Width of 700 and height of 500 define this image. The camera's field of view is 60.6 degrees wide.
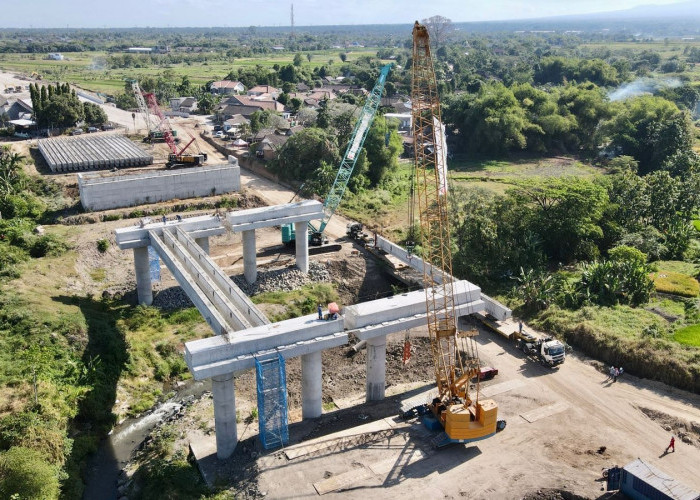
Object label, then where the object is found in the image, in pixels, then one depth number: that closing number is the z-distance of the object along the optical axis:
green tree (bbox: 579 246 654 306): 48.75
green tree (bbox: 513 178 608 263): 56.31
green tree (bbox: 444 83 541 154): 100.88
